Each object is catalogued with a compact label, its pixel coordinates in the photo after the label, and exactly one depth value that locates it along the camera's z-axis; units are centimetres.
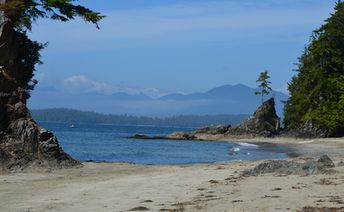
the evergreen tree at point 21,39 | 2978
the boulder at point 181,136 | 10612
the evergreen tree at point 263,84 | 11774
